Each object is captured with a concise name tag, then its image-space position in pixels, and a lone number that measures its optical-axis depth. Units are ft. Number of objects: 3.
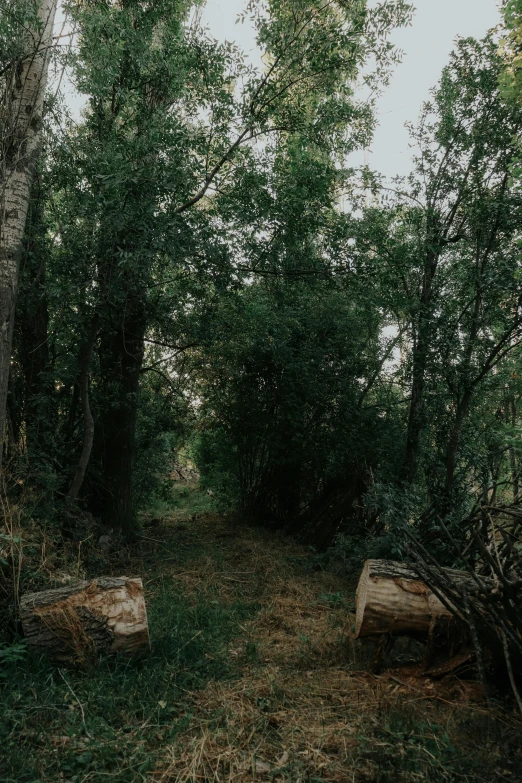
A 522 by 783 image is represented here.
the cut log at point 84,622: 12.68
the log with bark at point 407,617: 13.26
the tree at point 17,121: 17.26
